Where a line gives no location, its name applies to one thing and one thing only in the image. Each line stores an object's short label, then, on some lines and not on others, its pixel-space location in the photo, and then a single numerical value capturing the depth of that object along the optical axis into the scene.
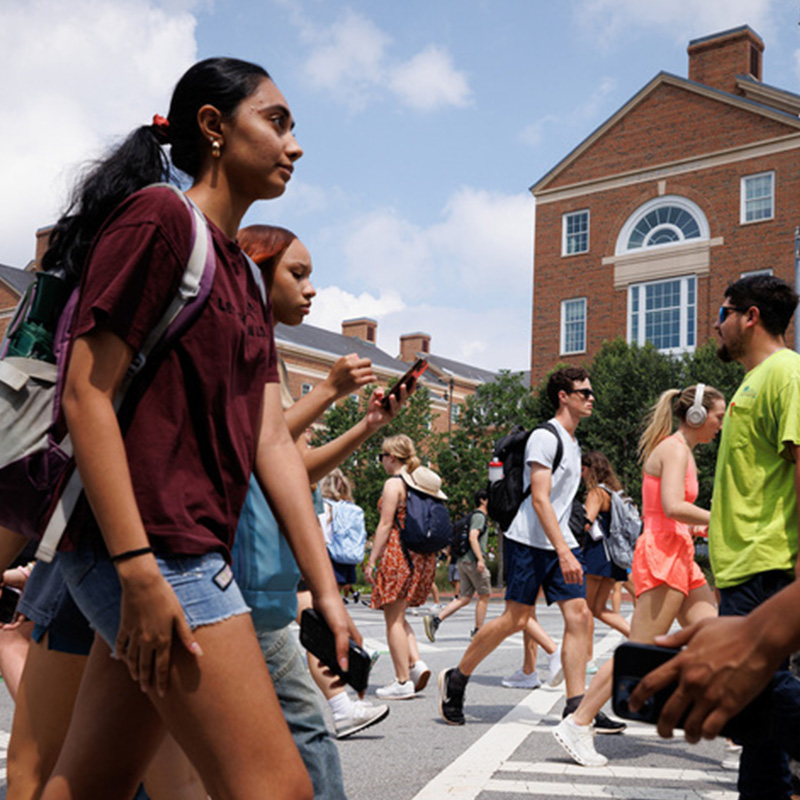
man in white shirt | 6.10
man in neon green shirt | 3.45
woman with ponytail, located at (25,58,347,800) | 1.84
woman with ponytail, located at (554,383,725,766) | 5.14
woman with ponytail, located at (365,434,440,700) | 7.55
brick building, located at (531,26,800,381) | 35.25
